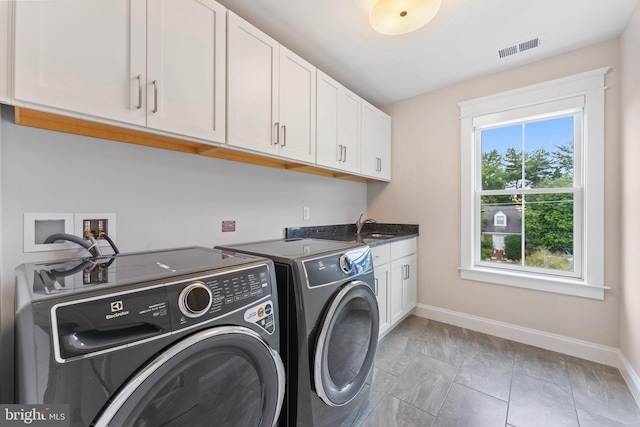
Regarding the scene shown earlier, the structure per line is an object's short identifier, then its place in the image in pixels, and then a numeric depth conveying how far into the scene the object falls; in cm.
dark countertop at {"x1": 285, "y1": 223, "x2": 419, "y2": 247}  226
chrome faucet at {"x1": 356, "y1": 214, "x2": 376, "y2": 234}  309
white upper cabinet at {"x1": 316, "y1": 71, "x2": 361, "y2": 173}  205
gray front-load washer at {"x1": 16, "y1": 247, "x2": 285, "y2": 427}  58
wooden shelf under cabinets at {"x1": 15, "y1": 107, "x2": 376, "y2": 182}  106
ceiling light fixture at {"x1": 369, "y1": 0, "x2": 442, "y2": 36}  133
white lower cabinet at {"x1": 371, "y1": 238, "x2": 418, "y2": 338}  222
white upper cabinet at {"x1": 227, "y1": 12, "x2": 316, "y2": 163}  147
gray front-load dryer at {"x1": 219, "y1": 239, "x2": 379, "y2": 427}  112
